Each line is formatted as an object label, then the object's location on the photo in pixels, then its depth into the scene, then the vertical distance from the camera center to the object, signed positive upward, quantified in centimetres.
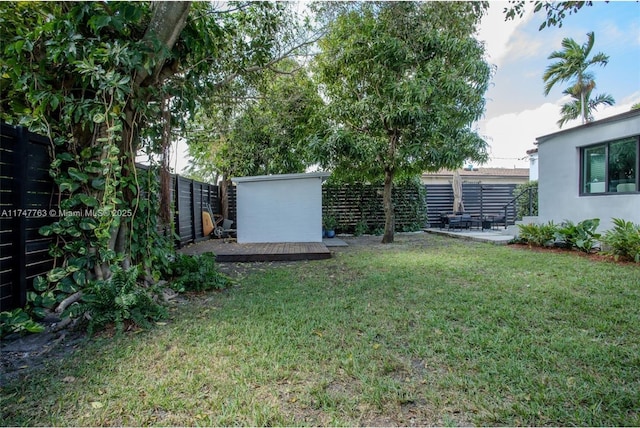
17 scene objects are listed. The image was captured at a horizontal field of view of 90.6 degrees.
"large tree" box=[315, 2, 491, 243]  774 +309
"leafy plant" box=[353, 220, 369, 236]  1208 -85
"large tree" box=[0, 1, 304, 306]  310 +116
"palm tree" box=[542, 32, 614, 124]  1792 +784
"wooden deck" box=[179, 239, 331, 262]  659 -98
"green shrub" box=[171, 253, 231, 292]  431 -94
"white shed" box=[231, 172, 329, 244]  885 -3
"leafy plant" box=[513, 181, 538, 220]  1259 +13
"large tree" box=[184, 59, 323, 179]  955 +254
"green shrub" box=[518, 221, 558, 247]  773 -76
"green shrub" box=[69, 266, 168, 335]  287 -89
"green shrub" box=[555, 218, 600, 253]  688 -71
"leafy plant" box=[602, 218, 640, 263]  572 -71
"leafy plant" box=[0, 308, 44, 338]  272 -99
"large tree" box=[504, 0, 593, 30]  395 +251
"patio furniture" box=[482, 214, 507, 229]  1166 -62
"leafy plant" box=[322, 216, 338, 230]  1166 -60
